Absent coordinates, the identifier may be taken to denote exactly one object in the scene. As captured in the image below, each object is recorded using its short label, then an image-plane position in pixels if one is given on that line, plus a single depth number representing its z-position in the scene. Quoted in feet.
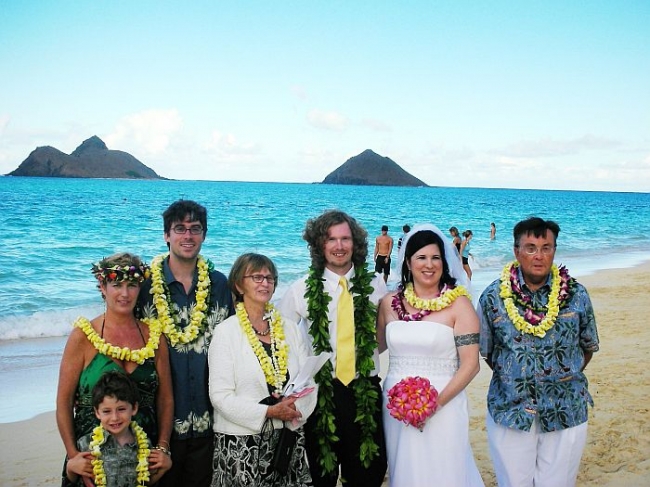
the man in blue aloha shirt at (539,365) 12.28
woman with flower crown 10.96
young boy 10.66
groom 13.03
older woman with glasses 11.39
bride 12.54
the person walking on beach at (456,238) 54.65
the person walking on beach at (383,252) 58.70
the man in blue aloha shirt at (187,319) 11.98
